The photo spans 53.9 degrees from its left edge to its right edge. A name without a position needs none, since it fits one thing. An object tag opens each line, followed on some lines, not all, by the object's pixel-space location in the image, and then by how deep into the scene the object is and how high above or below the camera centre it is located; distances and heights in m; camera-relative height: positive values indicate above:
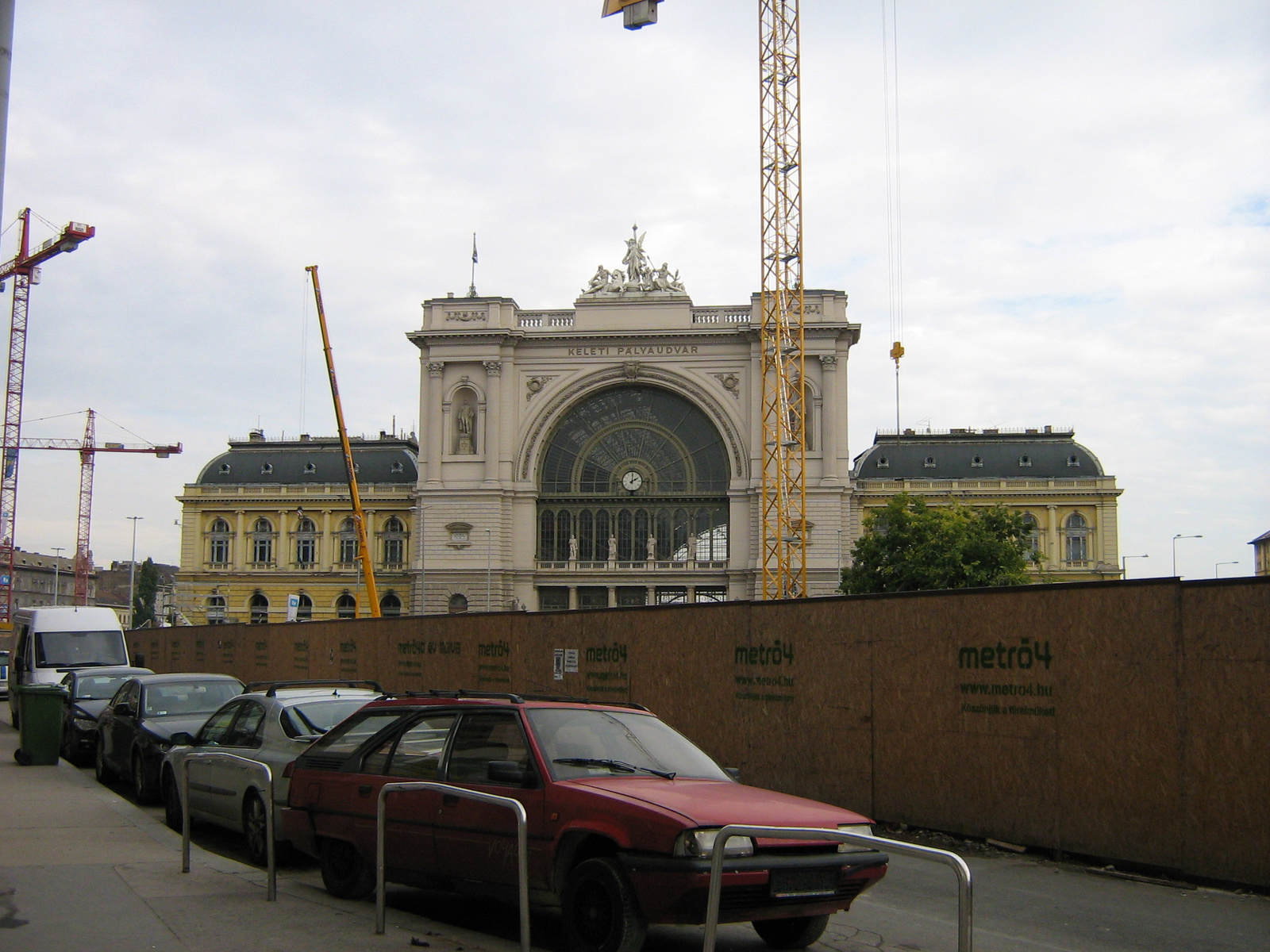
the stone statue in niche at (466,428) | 75.69 +11.79
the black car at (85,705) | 22.27 -1.54
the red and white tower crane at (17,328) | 98.12 +23.88
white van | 30.61 -0.56
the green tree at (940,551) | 52.84 +3.32
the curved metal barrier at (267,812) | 9.81 -1.60
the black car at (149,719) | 16.70 -1.38
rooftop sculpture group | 76.62 +21.32
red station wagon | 7.48 -1.31
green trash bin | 20.55 -1.71
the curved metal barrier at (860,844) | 6.07 -1.19
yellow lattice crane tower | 69.62 +15.44
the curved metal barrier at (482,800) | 7.88 -1.42
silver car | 12.27 -1.33
